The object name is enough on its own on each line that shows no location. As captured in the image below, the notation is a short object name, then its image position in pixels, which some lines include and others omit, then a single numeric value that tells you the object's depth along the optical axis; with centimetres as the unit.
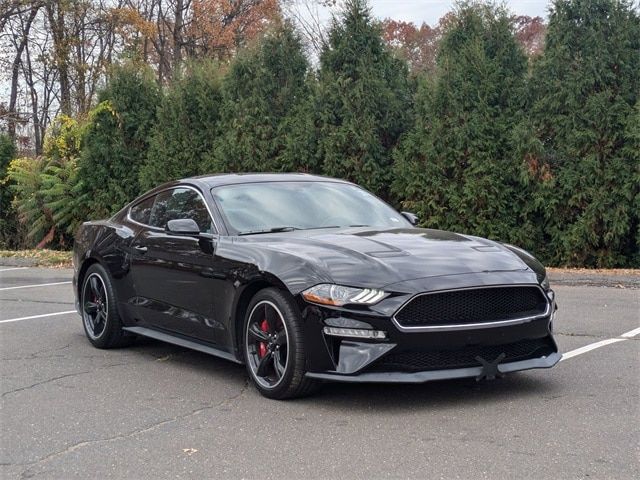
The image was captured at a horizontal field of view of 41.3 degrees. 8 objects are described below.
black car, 514
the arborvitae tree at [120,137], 1973
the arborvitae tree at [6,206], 2441
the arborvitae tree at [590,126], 1311
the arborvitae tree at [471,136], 1399
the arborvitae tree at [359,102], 1545
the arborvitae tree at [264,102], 1673
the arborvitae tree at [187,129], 1816
